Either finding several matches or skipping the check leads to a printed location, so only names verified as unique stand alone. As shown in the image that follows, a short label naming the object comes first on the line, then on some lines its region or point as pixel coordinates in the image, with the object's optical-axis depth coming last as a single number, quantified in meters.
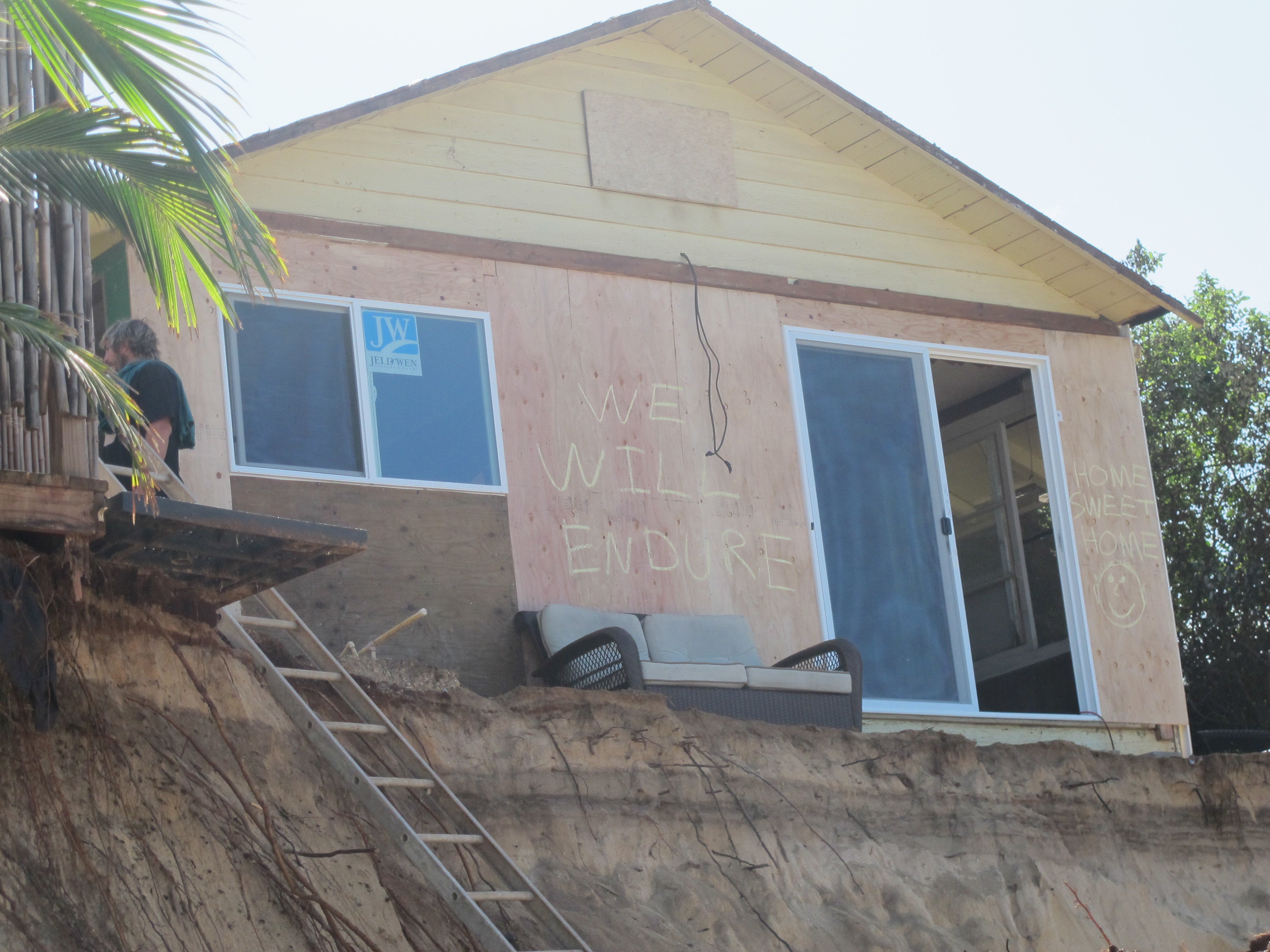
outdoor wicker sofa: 15.37
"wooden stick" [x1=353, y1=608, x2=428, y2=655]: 15.28
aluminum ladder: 11.91
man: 13.75
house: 16.37
